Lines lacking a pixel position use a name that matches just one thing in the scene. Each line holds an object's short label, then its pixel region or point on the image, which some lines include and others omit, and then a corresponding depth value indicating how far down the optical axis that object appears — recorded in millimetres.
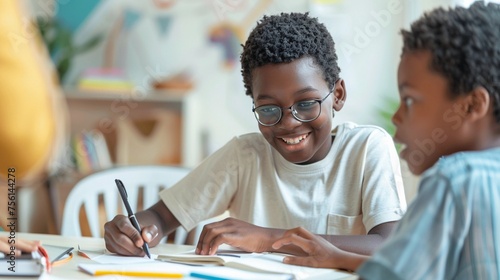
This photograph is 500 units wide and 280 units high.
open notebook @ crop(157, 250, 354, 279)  1391
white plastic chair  1989
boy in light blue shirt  1126
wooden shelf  3398
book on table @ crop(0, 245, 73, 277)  1382
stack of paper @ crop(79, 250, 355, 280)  1375
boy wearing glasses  1546
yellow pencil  1375
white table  1388
